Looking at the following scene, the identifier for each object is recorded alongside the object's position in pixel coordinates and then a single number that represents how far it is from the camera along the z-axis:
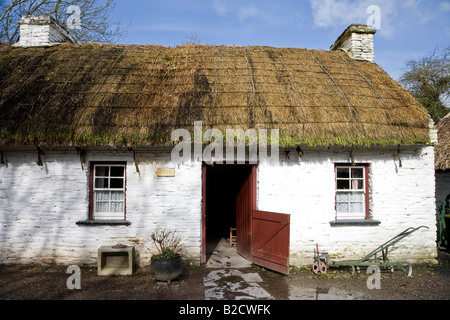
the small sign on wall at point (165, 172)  7.30
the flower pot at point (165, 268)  6.23
